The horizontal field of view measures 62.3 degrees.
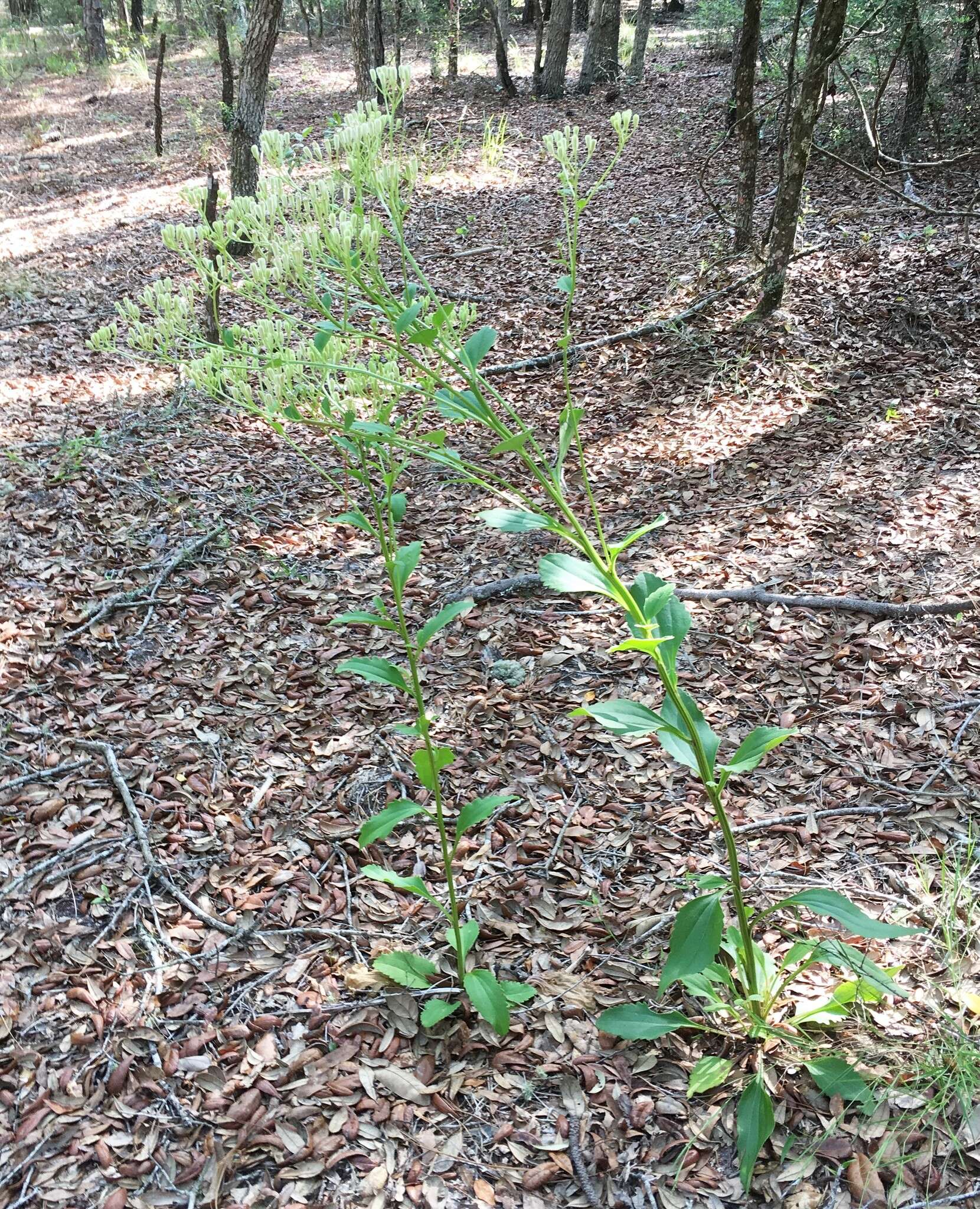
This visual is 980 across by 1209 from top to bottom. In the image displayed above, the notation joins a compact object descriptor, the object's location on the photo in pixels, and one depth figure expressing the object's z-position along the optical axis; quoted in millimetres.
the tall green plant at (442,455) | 1971
